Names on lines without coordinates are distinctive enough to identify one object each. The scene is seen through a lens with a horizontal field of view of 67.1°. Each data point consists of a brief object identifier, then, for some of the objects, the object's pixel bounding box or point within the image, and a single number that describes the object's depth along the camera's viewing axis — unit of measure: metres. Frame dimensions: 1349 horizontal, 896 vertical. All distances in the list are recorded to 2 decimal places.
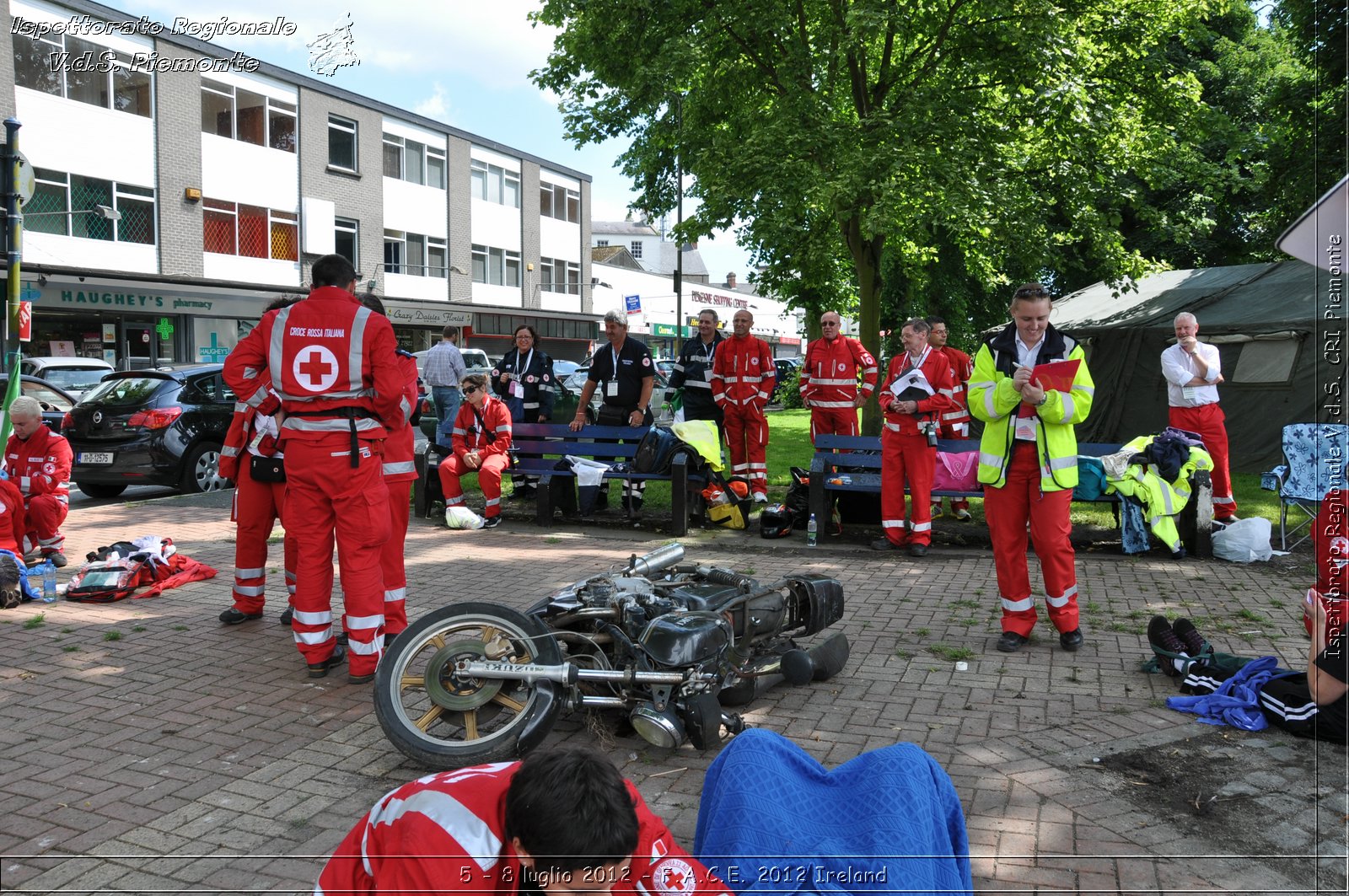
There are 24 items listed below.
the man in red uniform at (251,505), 6.38
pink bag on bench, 9.27
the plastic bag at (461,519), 10.35
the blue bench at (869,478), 8.79
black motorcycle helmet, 9.70
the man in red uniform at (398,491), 6.05
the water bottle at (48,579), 7.21
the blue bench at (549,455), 10.17
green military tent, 14.82
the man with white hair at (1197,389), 9.69
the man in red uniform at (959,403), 10.34
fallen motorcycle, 4.10
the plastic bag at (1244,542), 8.61
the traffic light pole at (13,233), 9.77
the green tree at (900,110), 14.54
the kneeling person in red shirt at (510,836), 1.74
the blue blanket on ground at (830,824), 2.23
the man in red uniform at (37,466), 7.93
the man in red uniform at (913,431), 8.63
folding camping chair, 8.39
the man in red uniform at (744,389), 10.67
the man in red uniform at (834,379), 10.55
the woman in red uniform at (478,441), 10.50
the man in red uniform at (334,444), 5.39
